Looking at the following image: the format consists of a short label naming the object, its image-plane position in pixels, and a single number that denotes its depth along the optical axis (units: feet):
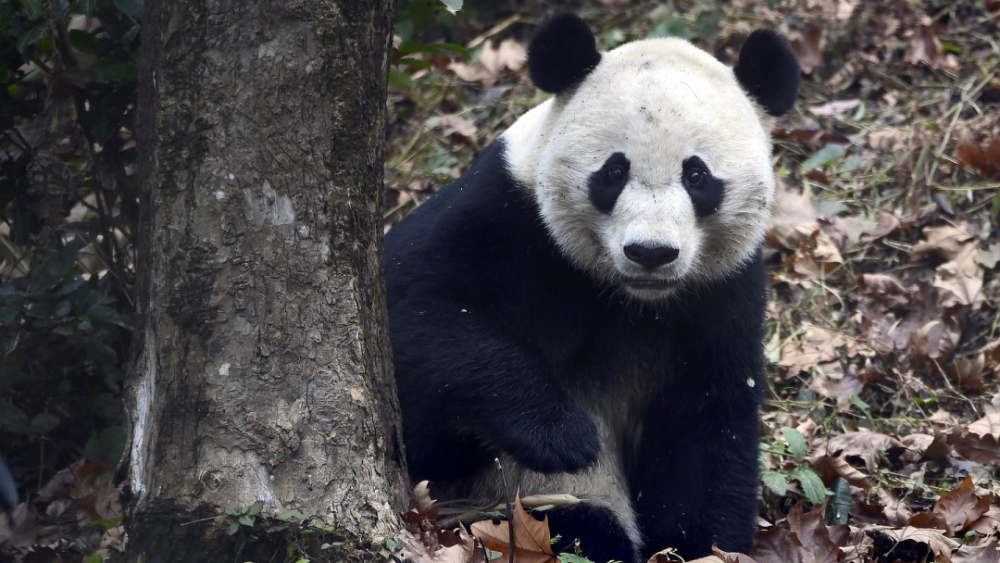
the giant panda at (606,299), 23.34
